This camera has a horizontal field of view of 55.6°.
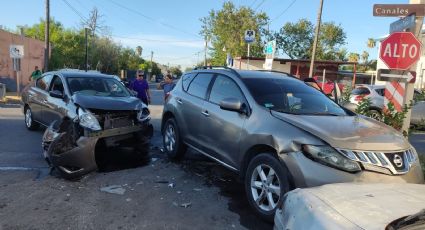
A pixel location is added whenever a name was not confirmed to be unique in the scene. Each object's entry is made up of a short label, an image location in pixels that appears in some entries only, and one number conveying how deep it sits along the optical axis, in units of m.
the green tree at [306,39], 55.69
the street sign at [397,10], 6.85
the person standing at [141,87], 11.20
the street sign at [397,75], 7.14
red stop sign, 6.77
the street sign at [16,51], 18.48
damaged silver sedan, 5.94
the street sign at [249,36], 21.55
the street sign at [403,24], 6.88
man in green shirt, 19.07
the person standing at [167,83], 11.41
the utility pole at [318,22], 20.95
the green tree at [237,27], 45.47
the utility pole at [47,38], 22.95
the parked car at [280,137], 4.11
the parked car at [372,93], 13.95
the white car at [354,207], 2.29
